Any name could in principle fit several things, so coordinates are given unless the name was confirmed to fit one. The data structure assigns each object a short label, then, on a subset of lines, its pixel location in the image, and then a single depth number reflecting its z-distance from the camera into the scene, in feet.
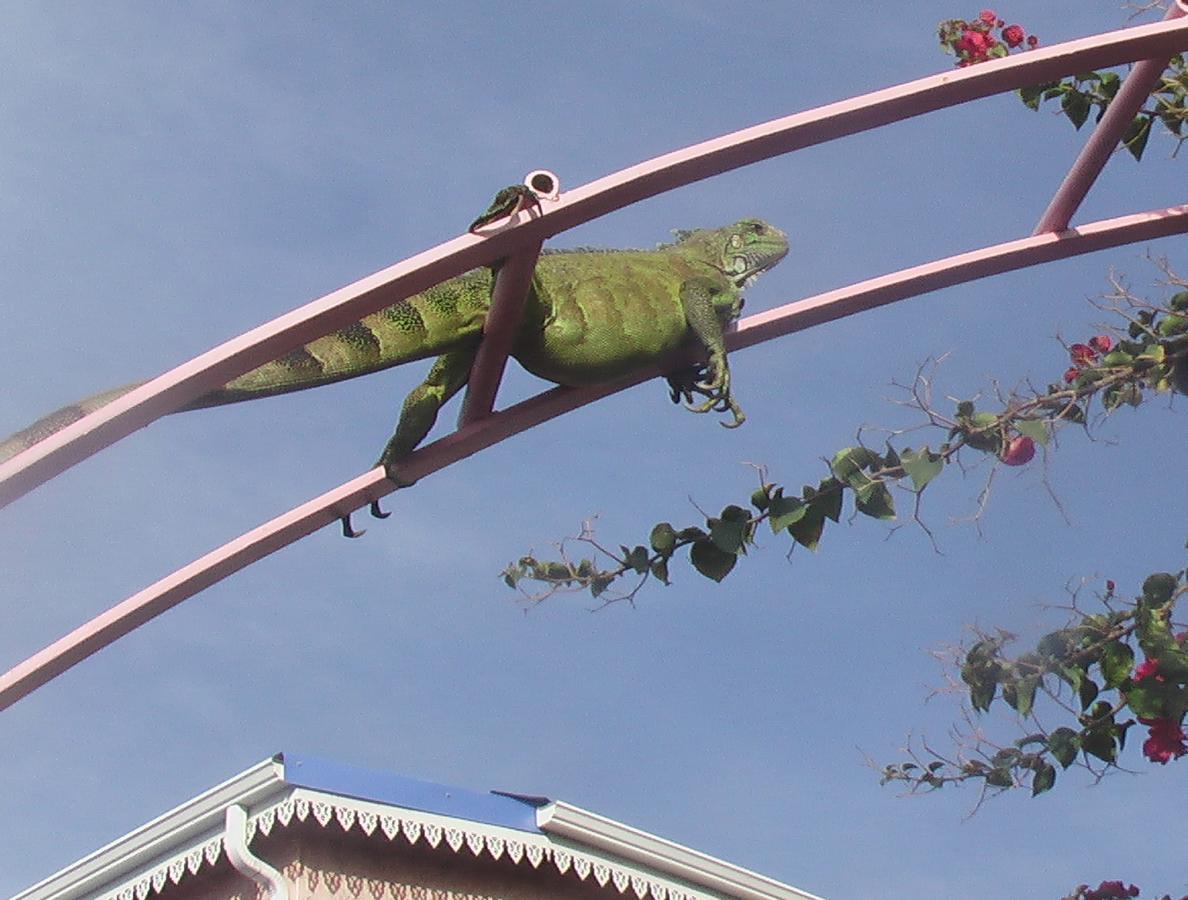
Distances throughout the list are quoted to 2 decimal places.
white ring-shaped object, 8.52
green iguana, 11.55
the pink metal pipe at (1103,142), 9.62
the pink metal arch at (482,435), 9.59
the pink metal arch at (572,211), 7.79
